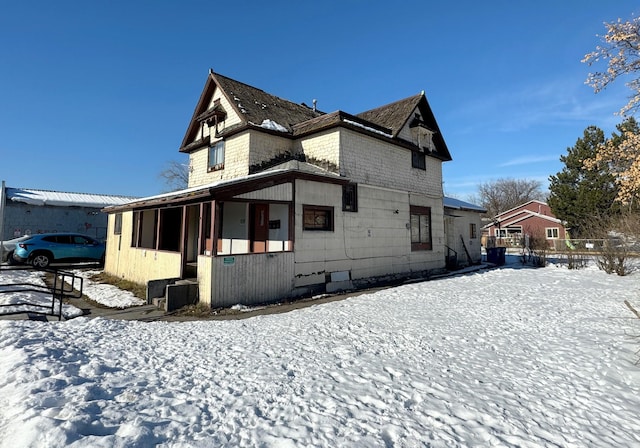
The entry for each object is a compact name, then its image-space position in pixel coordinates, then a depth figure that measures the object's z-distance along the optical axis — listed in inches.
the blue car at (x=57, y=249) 609.0
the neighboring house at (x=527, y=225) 1454.2
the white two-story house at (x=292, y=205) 368.5
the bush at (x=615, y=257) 566.6
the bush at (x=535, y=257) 737.0
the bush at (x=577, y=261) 674.2
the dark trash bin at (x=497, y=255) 794.2
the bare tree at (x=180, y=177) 1559.3
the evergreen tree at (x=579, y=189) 1134.4
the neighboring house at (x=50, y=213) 808.3
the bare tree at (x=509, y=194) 2503.7
